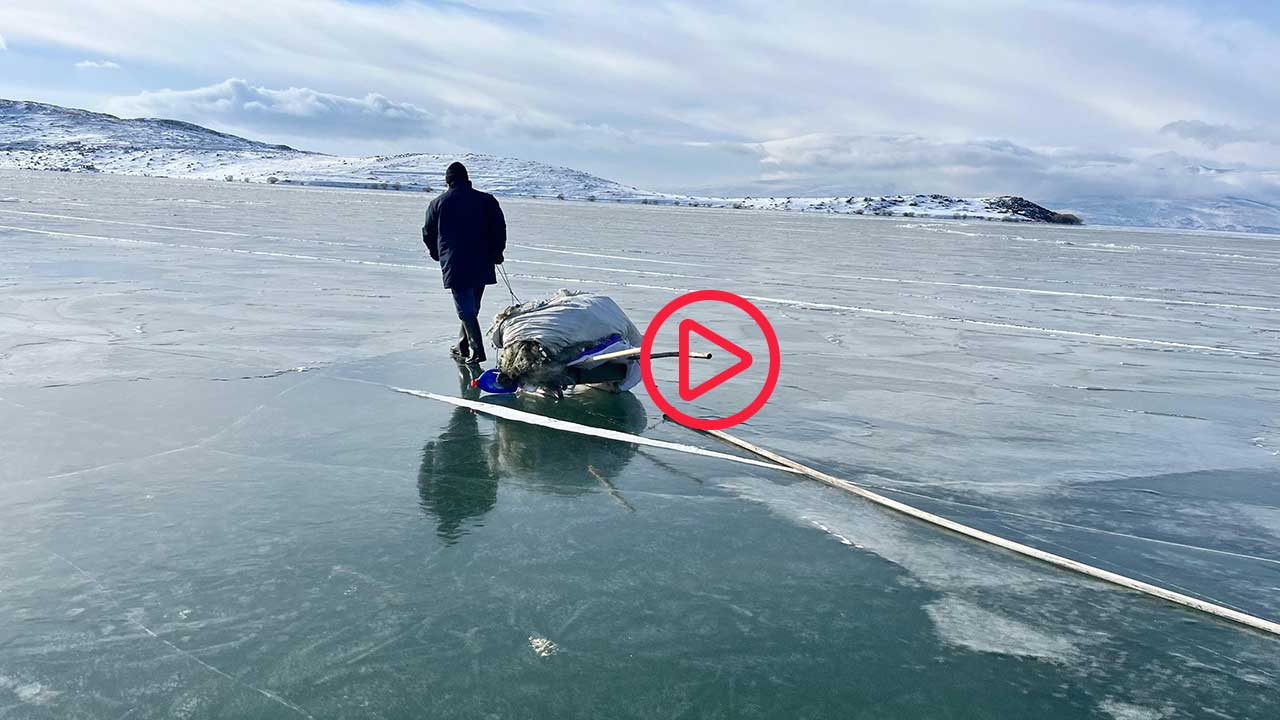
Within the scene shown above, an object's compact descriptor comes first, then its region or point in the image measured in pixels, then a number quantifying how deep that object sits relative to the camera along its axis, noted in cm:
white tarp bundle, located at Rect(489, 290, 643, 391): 705
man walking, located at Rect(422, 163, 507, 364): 834
